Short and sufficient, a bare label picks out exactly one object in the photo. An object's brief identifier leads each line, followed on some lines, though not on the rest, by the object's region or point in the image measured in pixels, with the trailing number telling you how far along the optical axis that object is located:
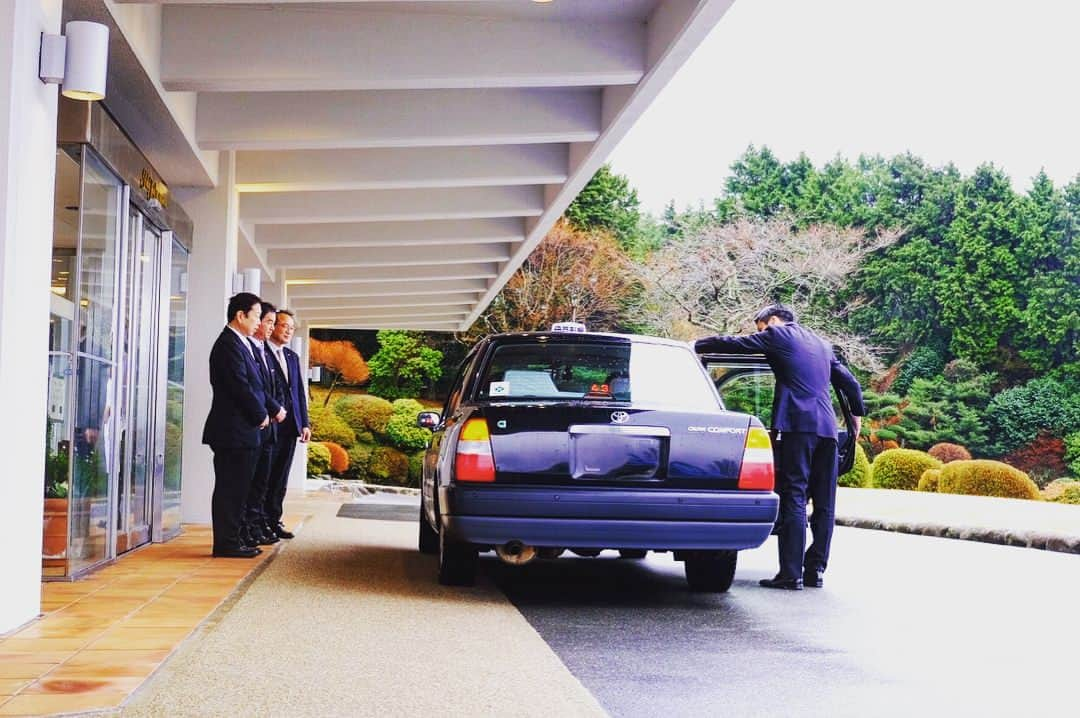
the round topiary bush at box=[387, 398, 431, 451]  38.09
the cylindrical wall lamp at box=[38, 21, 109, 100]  6.28
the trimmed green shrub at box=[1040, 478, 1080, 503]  34.66
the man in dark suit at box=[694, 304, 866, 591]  8.77
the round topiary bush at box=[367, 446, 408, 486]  37.47
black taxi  7.12
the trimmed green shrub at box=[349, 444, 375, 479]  37.59
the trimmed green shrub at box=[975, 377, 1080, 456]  40.94
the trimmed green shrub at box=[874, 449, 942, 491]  29.56
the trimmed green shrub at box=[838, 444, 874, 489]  29.20
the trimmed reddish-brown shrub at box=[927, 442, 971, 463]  36.50
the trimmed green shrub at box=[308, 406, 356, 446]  37.34
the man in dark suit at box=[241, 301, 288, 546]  10.16
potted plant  7.77
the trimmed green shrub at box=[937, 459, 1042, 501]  25.25
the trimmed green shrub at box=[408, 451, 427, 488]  37.28
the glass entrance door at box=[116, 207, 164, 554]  9.59
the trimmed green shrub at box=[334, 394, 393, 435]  38.44
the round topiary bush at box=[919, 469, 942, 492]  27.67
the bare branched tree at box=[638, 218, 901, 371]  39.47
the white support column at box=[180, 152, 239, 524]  12.52
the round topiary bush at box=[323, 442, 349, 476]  35.53
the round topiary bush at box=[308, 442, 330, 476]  34.44
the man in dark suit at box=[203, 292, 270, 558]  9.47
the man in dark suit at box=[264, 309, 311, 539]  11.26
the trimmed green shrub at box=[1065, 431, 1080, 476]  39.78
